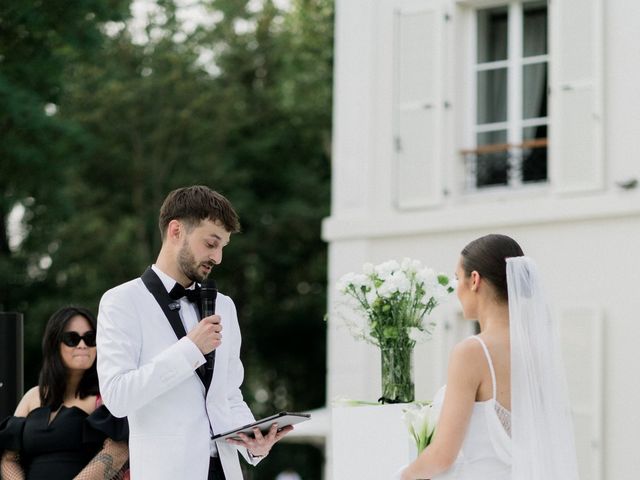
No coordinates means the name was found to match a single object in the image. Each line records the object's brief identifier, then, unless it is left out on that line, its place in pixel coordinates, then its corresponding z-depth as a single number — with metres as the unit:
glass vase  5.50
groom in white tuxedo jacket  4.58
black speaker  7.04
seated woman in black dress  5.59
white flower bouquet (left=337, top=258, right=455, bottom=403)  5.52
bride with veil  4.53
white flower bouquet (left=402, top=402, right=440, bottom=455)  4.91
